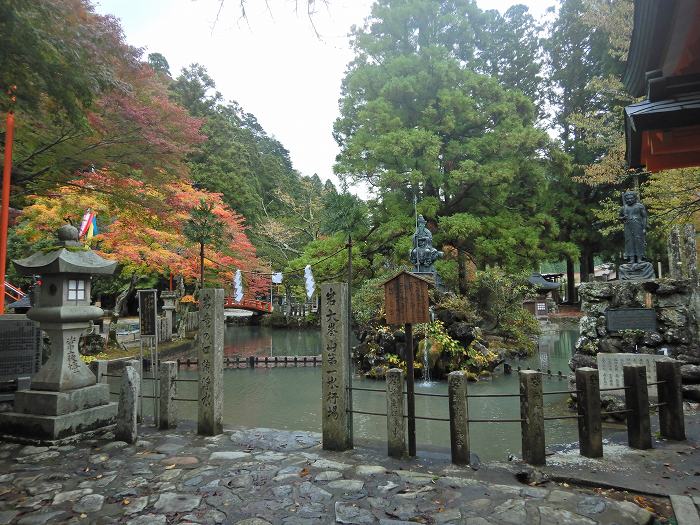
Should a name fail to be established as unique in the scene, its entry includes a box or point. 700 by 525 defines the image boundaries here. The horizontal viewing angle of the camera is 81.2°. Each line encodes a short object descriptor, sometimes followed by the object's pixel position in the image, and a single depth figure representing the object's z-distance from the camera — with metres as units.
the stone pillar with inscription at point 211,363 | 6.11
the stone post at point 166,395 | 6.46
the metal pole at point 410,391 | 5.23
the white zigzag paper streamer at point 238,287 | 18.42
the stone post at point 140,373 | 6.09
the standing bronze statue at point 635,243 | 9.56
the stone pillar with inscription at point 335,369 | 5.45
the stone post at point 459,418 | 4.89
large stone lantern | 5.73
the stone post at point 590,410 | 4.91
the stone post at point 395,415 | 5.11
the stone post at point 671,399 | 5.64
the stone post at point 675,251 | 10.98
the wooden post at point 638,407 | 5.28
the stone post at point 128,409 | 5.75
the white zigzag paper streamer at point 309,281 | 17.17
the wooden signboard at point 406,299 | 5.48
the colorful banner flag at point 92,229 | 12.40
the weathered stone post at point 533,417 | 4.80
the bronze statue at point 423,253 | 14.78
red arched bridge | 25.58
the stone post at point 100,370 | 6.91
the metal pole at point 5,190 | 7.84
